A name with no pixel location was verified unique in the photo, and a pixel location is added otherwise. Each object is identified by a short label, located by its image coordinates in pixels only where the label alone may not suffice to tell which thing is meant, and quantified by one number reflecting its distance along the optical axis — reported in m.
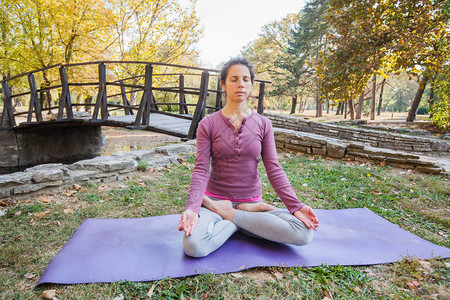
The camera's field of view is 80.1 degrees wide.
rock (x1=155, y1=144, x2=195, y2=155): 5.67
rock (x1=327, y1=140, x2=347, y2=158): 6.38
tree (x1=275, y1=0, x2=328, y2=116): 21.83
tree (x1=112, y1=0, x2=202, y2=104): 13.30
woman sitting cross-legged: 2.17
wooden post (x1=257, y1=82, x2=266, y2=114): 7.32
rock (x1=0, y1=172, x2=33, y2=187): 3.54
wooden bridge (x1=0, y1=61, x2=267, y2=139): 6.18
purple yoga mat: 2.02
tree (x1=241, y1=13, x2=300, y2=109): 26.41
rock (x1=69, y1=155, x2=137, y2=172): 4.33
